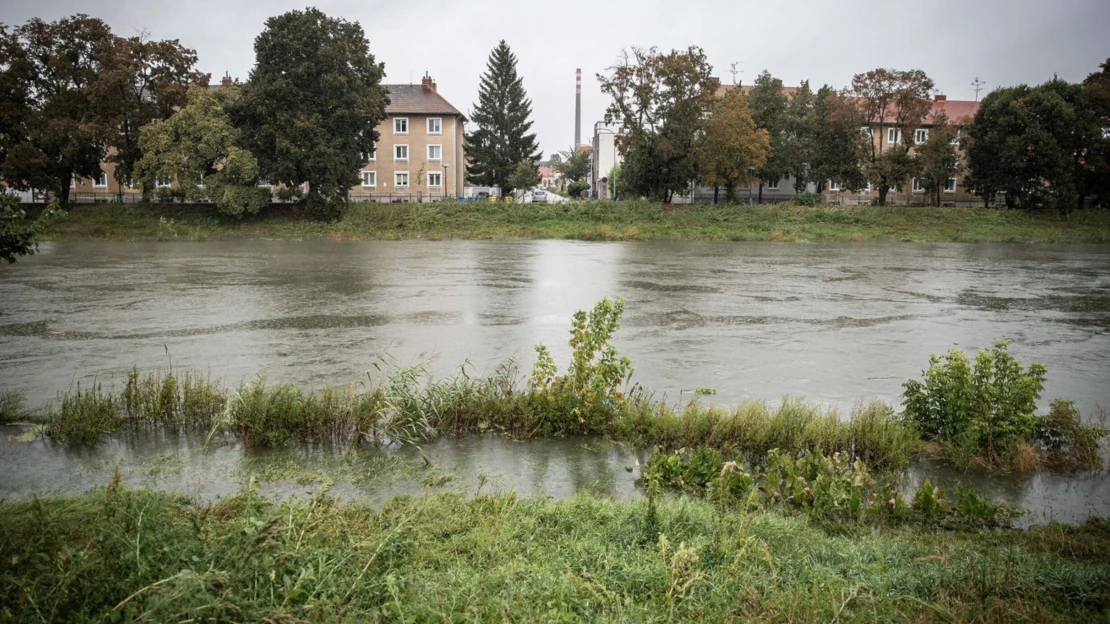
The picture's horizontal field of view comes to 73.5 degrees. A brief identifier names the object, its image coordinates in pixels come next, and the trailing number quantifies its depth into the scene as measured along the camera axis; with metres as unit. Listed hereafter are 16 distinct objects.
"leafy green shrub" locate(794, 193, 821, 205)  58.50
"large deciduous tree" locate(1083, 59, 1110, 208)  52.44
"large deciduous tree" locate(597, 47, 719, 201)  53.00
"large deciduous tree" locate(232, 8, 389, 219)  46.19
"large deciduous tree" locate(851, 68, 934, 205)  52.72
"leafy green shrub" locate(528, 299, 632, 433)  8.63
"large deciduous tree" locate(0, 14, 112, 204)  46.12
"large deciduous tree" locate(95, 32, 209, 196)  47.21
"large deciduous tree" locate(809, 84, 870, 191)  55.53
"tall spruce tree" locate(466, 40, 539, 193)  72.19
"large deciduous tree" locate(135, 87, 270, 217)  45.09
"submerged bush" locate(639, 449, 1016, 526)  6.18
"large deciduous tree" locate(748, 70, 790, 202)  58.62
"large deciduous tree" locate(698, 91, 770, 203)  52.28
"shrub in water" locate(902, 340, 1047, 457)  7.99
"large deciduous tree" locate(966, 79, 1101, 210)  51.38
